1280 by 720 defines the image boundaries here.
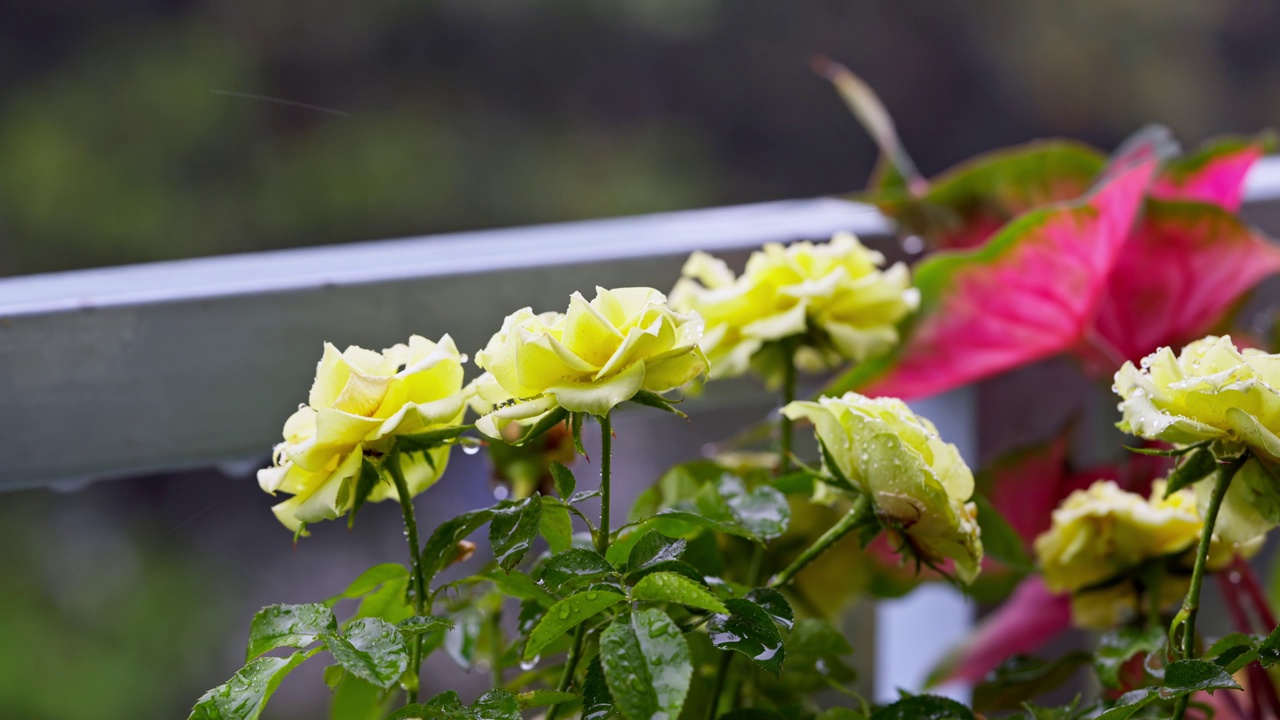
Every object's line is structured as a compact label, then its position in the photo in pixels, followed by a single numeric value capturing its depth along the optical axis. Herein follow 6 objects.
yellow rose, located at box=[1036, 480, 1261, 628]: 1.57
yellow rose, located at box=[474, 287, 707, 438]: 1.44
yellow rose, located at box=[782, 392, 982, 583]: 1.49
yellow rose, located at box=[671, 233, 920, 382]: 1.57
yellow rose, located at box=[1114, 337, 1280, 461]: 1.46
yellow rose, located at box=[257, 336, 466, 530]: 1.45
